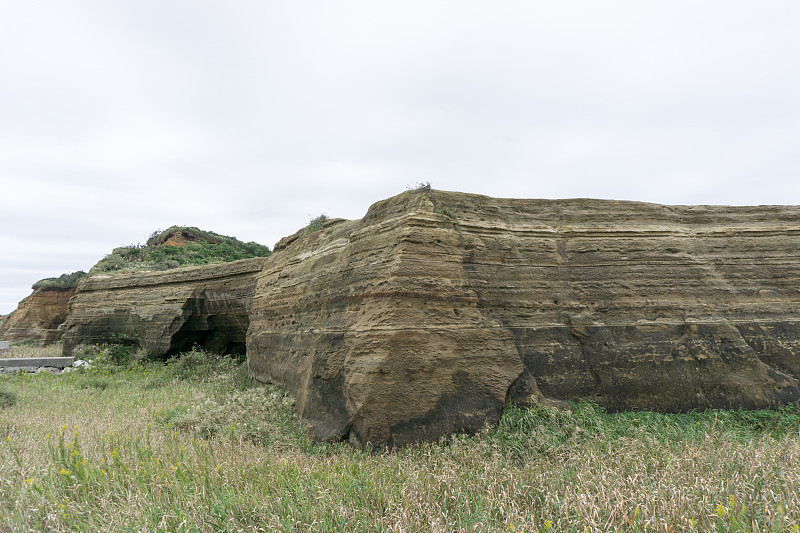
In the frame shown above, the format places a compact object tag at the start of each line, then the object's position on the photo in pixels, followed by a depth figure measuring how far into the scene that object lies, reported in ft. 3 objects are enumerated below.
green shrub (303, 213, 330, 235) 32.29
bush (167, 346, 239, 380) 41.47
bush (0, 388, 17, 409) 30.19
